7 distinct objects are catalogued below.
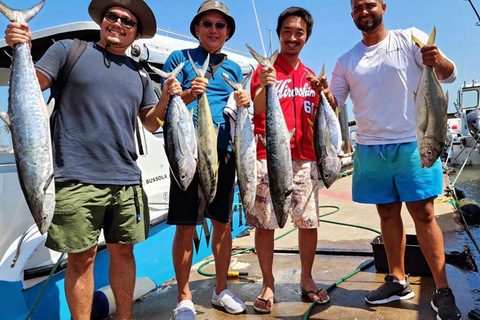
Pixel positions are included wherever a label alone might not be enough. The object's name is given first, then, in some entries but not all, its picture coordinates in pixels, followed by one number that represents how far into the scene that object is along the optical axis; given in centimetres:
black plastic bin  312
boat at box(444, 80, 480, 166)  1504
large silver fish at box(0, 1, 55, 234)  186
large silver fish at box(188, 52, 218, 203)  249
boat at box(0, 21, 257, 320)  287
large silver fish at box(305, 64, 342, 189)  270
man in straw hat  213
